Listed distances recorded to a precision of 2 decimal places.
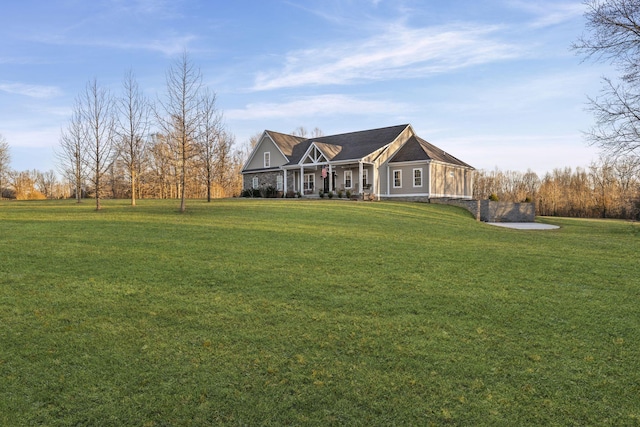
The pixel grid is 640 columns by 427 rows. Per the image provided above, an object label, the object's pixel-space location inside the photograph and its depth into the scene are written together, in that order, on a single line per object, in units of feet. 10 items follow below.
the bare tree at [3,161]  118.42
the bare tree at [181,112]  54.85
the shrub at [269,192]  102.83
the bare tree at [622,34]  49.78
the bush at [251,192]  106.50
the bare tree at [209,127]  74.74
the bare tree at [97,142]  58.39
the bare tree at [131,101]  66.59
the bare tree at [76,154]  72.11
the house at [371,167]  91.15
